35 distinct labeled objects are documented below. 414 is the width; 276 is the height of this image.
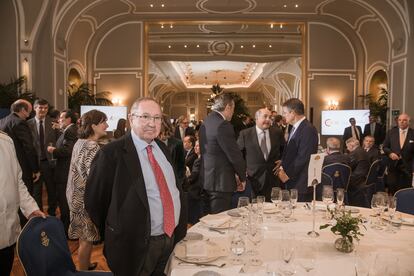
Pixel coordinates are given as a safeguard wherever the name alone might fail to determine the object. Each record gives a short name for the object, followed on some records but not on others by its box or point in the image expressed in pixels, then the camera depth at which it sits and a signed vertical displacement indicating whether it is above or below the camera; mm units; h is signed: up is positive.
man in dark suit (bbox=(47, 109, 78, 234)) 4418 -550
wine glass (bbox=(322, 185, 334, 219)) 2531 -489
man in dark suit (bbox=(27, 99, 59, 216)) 5078 -343
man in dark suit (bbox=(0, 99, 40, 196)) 4191 -164
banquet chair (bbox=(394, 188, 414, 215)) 3029 -624
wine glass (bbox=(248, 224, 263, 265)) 1851 -573
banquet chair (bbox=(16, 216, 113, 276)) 1829 -645
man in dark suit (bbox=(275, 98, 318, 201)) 3539 -265
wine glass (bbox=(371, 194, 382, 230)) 2365 -516
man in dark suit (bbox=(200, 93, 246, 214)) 3646 -350
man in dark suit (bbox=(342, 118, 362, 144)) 9312 -246
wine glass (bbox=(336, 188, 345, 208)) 2480 -485
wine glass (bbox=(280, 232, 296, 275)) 1586 -559
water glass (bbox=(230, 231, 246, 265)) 1753 -577
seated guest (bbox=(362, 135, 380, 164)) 5297 -412
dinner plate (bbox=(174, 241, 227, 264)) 1810 -640
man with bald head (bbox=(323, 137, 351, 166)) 4508 -402
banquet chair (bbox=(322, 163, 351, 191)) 4414 -594
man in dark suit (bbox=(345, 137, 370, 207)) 4953 -698
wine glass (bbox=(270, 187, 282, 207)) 2541 -488
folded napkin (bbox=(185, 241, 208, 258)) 1855 -630
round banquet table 1557 -655
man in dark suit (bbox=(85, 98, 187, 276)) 1849 -399
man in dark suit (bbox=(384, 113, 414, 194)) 6348 -538
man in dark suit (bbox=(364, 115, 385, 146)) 9430 -220
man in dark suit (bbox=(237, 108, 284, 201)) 4465 -364
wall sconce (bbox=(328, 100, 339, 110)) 11320 +477
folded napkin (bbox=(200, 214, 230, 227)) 2355 -628
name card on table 2457 -303
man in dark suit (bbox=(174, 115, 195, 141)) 9148 -206
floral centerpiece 1896 -534
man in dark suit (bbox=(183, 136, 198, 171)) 5219 -440
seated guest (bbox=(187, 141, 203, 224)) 4387 -833
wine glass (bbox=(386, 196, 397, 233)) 2323 -529
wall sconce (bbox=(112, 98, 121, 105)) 11500 +566
